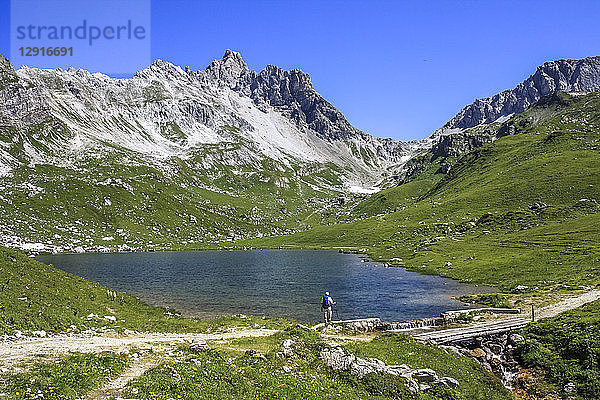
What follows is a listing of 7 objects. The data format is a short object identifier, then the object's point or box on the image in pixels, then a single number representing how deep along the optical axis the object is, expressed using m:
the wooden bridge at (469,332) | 37.09
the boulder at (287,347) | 29.04
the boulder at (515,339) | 35.47
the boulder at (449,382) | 26.34
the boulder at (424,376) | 26.67
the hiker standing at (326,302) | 45.53
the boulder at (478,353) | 33.87
